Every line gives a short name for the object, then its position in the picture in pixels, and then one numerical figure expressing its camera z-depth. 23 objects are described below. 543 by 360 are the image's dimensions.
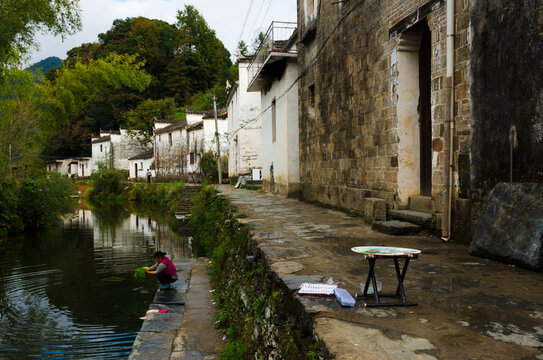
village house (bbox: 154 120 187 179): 36.03
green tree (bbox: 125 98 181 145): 42.44
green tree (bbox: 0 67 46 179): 16.34
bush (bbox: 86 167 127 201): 36.28
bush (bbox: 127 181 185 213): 24.44
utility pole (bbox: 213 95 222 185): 24.90
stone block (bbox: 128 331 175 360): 5.03
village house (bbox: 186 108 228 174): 31.02
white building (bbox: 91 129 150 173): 47.06
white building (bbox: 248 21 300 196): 12.97
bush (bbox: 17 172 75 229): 18.00
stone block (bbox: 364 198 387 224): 6.45
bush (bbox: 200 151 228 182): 28.52
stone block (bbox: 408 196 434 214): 5.78
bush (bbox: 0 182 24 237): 15.95
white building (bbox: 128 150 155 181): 42.47
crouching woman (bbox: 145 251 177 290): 8.16
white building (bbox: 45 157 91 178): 54.38
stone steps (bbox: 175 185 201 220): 20.92
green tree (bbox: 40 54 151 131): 22.72
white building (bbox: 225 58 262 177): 23.89
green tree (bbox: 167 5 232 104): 48.12
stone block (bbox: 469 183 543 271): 3.50
